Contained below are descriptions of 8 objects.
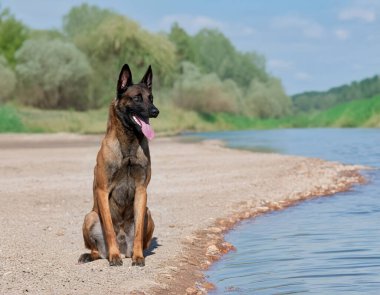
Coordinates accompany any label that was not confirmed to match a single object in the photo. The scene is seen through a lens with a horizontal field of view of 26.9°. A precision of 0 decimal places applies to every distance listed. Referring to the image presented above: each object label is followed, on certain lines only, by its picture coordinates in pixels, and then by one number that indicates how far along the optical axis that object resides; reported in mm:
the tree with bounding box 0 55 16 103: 53406
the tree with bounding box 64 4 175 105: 61281
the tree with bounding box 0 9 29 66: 71125
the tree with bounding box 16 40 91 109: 56875
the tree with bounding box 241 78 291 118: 98875
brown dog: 8219
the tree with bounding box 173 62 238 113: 72562
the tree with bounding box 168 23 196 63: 88312
